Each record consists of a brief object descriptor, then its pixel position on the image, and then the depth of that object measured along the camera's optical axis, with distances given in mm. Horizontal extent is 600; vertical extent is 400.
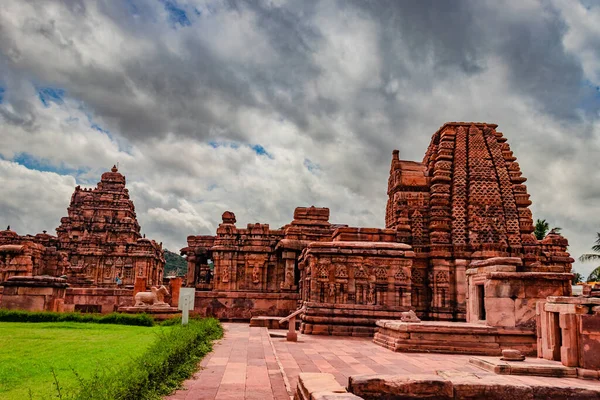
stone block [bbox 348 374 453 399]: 6059
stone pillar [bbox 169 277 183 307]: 21603
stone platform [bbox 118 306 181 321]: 17016
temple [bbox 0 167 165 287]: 48875
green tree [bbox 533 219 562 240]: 45812
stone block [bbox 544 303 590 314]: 9227
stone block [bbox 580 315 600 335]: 9000
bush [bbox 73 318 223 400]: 4898
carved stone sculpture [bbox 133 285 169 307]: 17703
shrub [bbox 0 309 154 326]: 15031
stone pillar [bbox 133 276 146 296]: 20688
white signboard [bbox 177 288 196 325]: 13672
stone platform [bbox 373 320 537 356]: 12500
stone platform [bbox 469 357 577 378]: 8812
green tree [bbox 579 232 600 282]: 34078
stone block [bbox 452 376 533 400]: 6207
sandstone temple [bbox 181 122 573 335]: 16922
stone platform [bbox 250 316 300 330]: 18469
